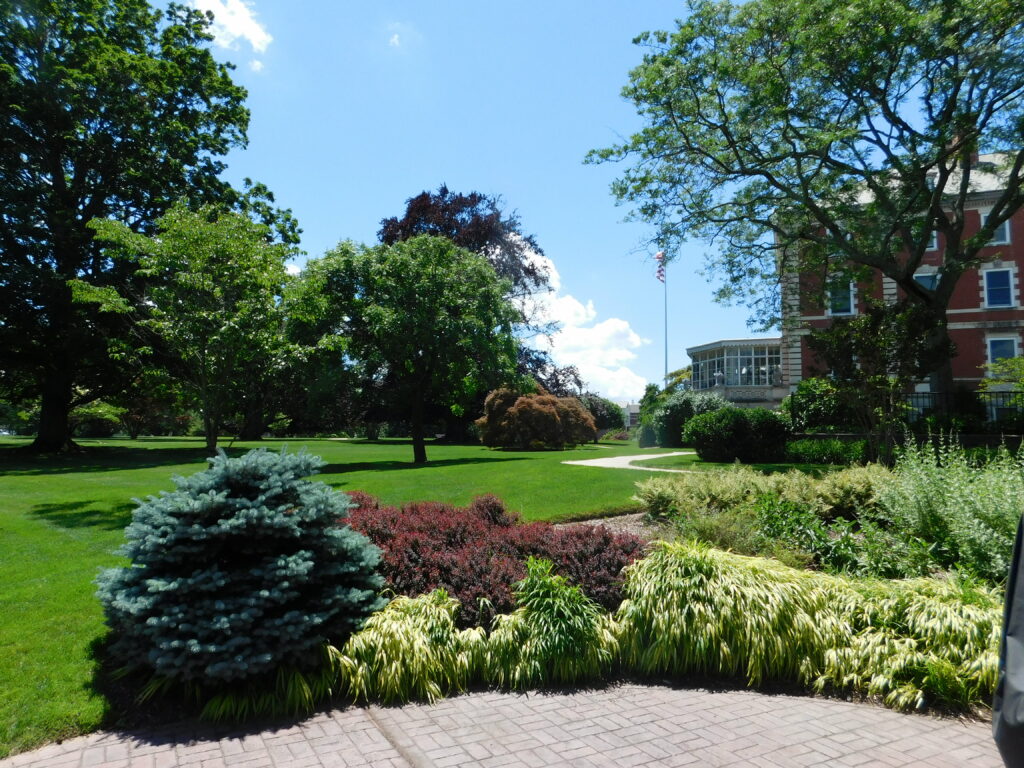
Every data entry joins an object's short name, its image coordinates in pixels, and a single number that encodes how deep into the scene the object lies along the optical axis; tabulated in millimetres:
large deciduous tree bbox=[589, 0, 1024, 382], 16109
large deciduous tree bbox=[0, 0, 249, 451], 20641
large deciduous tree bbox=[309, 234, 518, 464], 19250
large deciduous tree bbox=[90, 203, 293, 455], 10602
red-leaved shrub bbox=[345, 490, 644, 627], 5291
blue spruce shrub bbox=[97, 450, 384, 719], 4105
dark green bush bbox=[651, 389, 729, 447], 26830
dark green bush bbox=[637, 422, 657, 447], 31172
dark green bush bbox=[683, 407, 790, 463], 19422
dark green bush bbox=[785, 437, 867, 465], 17984
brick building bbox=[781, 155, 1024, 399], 32938
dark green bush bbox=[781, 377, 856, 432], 21078
